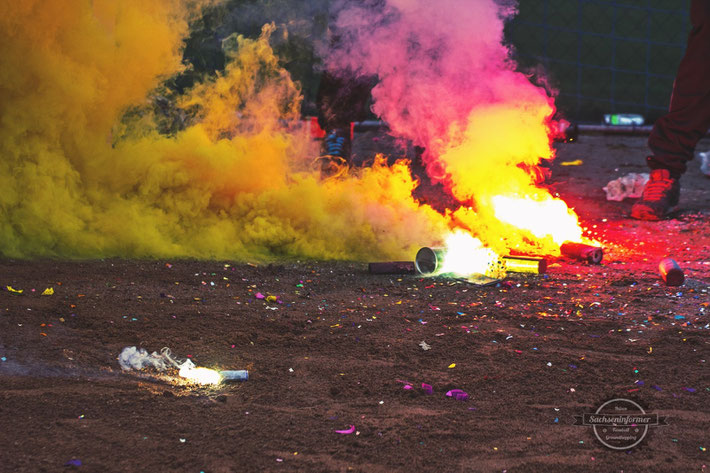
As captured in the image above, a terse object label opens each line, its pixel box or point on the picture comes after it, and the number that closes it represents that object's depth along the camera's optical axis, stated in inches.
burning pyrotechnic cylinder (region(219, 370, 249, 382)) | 196.5
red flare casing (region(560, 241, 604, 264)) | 350.3
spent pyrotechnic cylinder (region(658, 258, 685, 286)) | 302.7
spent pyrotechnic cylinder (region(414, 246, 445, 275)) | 332.5
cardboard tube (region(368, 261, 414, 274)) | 332.2
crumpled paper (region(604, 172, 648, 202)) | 511.2
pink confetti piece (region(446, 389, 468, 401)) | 188.9
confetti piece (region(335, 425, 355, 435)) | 167.9
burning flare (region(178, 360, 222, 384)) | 196.4
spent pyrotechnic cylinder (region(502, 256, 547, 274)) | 333.4
